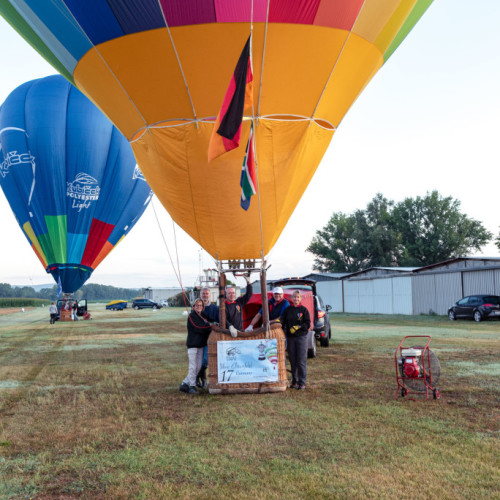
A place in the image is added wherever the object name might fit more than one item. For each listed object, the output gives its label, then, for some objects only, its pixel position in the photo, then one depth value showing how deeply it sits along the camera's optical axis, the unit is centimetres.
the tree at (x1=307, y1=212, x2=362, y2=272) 7231
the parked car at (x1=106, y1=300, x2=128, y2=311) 6906
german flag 725
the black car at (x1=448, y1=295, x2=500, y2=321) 2416
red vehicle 1156
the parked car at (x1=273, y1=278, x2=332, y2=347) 1319
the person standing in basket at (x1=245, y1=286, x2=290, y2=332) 884
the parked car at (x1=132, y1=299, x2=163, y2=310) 6638
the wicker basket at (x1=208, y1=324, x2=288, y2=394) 814
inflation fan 733
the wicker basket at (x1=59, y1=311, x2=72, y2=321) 3422
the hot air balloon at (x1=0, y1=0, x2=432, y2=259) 774
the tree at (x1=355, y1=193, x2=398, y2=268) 6688
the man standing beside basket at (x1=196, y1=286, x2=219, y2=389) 865
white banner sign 814
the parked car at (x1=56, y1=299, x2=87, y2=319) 3431
